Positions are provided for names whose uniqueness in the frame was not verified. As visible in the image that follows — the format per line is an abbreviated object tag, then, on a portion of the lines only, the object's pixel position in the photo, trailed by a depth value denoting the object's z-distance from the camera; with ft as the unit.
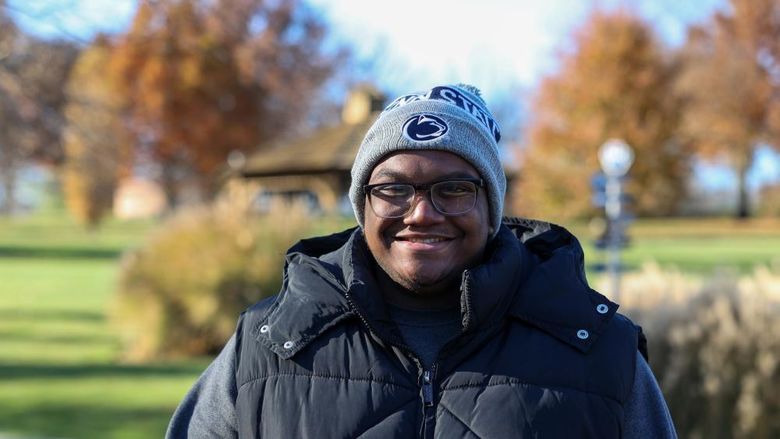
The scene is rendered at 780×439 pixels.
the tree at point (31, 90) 32.48
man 7.20
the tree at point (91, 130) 33.73
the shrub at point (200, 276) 47.62
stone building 98.02
